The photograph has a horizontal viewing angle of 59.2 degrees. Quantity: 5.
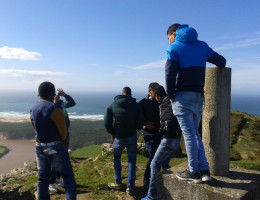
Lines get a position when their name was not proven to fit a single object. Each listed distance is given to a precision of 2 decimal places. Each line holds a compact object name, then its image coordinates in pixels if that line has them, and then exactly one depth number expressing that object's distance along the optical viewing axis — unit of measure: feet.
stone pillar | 17.02
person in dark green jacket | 21.49
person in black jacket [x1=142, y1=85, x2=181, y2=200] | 18.03
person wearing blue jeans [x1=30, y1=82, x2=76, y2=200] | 16.83
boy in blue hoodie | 14.55
